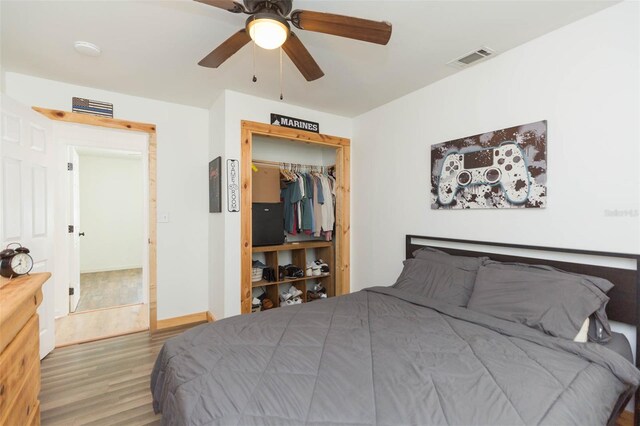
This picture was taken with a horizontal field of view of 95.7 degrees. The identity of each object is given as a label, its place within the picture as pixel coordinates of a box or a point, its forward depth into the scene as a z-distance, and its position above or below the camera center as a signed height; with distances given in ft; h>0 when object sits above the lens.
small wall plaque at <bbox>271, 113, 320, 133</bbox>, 10.18 +3.24
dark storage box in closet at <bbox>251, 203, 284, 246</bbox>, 10.87 -0.46
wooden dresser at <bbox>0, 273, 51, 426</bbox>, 3.60 -1.98
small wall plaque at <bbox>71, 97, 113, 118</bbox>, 9.03 +3.36
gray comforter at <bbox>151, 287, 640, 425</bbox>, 3.26 -2.20
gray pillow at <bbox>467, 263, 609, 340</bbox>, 5.09 -1.68
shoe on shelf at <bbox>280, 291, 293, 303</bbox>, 11.57 -3.43
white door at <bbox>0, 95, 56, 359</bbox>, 6.66 +0.61
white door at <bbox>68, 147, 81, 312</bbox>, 11.99 -1.19
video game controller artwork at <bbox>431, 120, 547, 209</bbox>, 6.55 +1.04
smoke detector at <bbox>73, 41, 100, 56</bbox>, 6.72 +3.90
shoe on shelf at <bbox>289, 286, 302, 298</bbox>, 11.78 -3.32
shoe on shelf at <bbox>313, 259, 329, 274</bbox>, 12.59 -2.39
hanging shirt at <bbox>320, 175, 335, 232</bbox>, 12.08 +0.10
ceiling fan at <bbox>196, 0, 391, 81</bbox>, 4.37 +2.93
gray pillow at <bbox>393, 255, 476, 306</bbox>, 6.84 -1.77
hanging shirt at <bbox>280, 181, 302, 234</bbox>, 11.68 +0.41
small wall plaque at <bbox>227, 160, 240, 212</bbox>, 9.36 +0.81
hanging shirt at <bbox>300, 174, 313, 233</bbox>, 11.80 +0.02
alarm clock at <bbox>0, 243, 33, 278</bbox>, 5.41 -0.96
